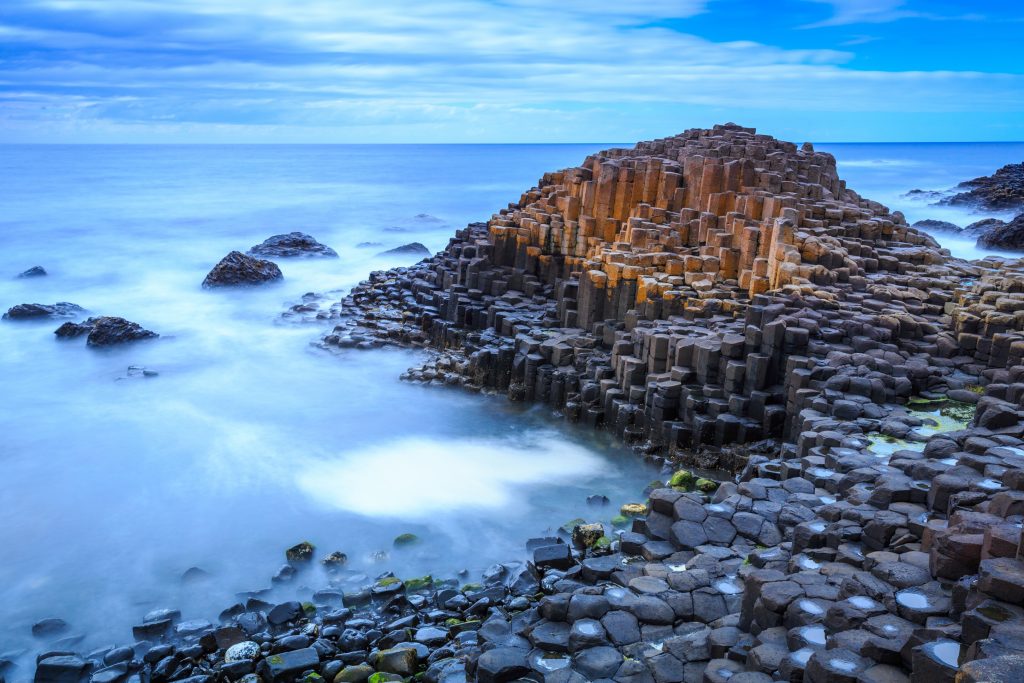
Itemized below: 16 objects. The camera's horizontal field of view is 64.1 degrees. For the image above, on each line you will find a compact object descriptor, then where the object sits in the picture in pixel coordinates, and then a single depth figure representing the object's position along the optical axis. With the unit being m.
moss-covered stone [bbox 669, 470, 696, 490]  10.80
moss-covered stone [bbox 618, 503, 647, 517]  10.16
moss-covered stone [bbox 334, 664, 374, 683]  7.09
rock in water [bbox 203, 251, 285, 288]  23.78
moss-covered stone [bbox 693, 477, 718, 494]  10.71
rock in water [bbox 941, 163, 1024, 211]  40.84
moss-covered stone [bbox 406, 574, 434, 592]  8.80
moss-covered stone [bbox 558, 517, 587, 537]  9.94
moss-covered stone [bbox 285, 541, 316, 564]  9.51
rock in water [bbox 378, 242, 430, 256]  29.76
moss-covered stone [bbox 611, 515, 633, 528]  10.01
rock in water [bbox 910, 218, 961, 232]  32.78
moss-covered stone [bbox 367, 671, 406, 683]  6.98
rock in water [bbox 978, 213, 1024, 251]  26.44
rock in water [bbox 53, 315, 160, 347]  18.17
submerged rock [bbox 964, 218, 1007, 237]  31.03
